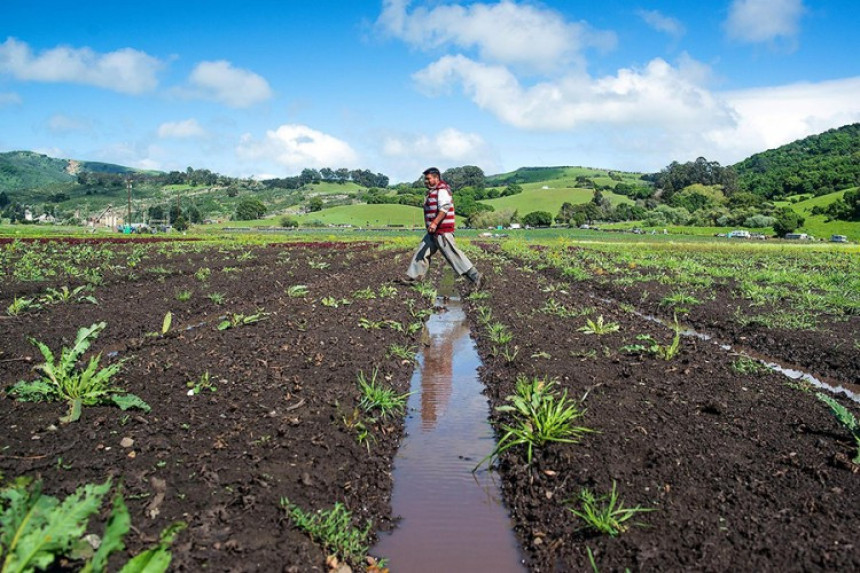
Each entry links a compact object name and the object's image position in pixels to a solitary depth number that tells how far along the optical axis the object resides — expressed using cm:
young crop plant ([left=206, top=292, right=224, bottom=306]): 1158
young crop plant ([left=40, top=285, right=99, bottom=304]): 1056
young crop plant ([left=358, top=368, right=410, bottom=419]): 549
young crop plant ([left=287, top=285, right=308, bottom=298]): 1212
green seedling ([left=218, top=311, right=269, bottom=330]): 819
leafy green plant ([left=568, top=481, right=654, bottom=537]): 353
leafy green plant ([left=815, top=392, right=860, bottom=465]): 463
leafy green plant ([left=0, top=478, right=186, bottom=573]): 238
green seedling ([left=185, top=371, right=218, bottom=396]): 538
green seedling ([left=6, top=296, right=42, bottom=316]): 922
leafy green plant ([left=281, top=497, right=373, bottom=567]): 346
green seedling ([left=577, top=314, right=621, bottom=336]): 859
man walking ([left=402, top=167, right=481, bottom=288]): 1217
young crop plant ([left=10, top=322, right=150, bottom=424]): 483
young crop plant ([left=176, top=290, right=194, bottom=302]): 1133
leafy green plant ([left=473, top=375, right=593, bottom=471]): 478
